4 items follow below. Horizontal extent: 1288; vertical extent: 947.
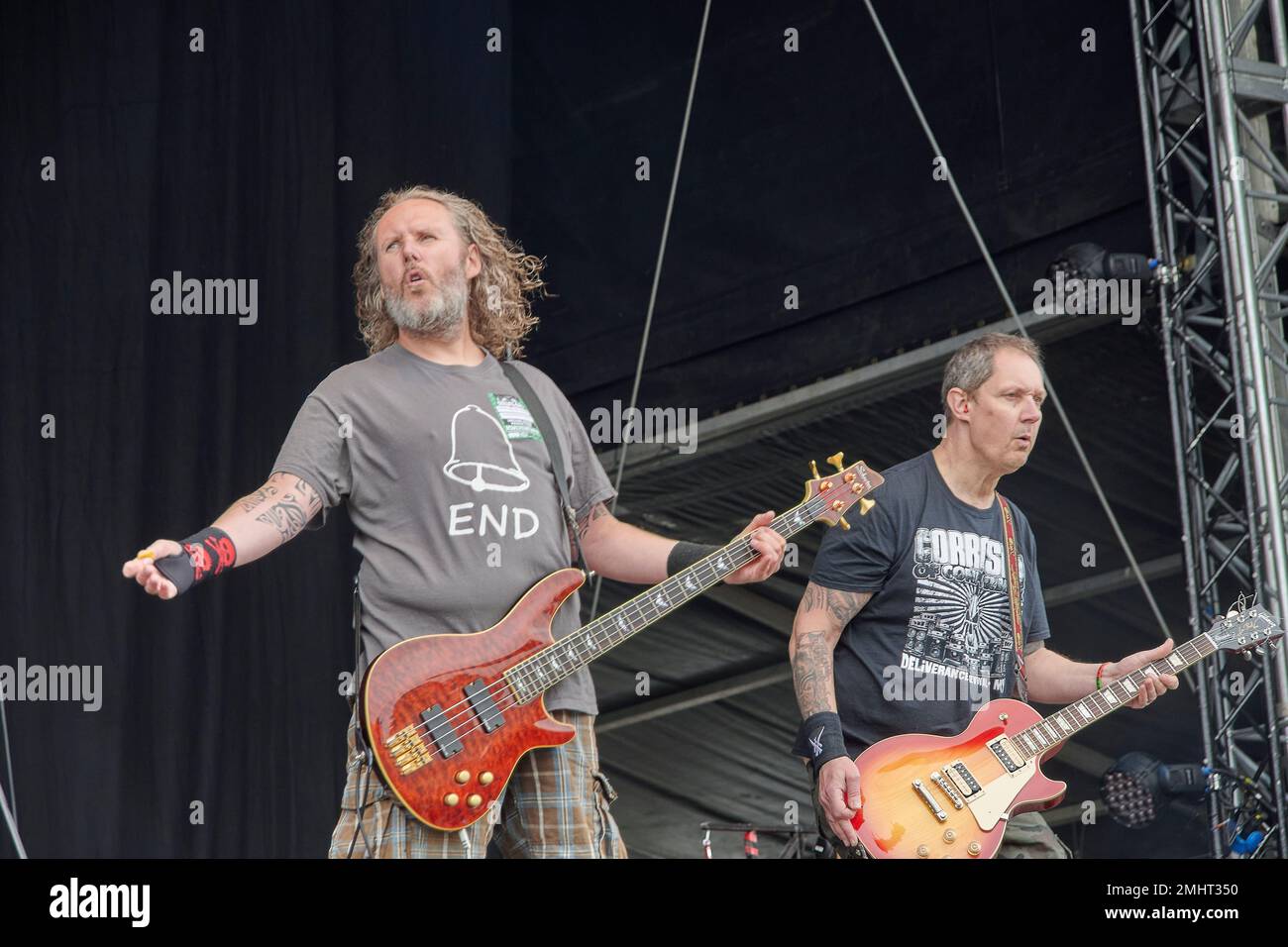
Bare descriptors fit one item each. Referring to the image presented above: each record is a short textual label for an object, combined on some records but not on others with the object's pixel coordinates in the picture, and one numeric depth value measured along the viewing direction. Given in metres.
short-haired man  3.98
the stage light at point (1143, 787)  5.81
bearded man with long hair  3.21
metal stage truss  5.51
